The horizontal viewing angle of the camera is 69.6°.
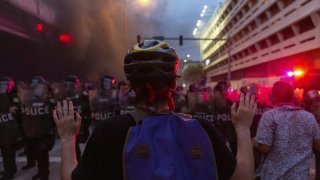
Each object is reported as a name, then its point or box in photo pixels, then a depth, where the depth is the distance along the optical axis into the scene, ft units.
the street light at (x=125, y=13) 49.87
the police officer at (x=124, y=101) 10.92
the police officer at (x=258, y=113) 9.10
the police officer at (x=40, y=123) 10.75
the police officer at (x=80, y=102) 10.11
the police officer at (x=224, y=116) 10.24
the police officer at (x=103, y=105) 11.32
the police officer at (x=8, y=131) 11.07
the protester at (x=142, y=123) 2.73
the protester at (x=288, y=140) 5.38
